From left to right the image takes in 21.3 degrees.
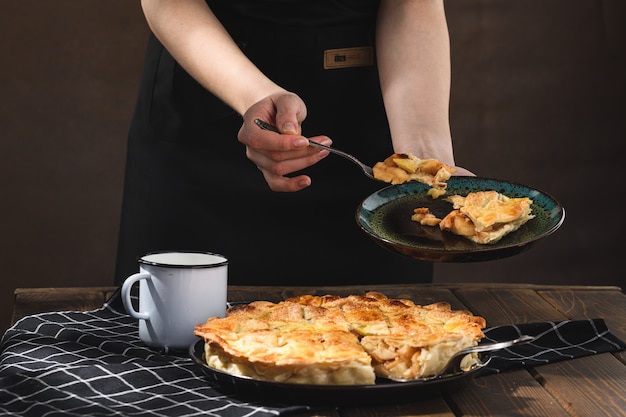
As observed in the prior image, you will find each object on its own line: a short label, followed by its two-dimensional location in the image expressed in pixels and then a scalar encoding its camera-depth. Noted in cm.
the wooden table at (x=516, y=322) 149
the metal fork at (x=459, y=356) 148
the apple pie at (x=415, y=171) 178
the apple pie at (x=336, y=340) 146
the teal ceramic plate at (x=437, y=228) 164
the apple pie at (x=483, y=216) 167
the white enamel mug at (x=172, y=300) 162
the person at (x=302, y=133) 202
